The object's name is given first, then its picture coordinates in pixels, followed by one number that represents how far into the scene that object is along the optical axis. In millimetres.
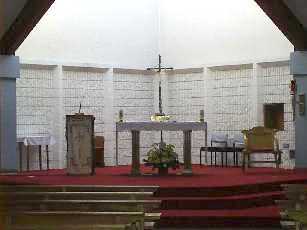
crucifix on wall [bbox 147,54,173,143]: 12980
